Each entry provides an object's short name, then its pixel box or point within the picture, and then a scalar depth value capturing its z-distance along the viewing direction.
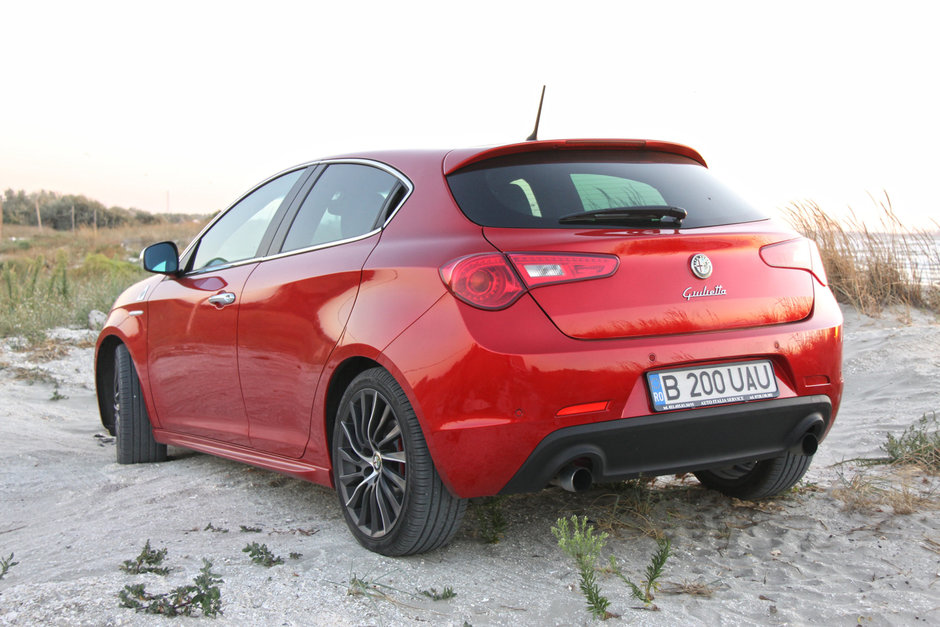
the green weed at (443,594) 2.97
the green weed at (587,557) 2.81
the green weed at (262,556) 3.27
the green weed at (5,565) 3.24
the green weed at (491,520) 3.62
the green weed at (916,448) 4.63
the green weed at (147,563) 3.16
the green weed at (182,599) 2.79
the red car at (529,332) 2.93
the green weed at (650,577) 2.92
